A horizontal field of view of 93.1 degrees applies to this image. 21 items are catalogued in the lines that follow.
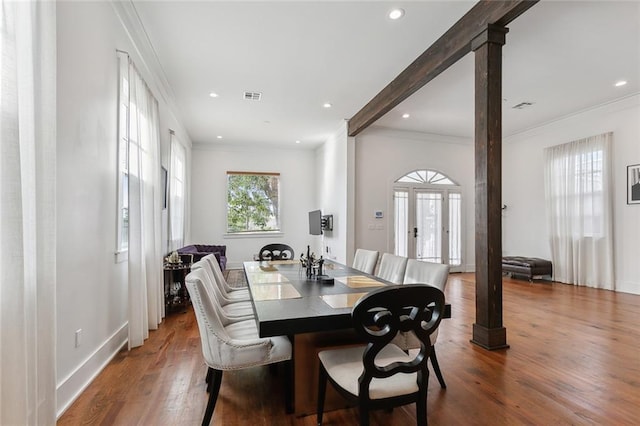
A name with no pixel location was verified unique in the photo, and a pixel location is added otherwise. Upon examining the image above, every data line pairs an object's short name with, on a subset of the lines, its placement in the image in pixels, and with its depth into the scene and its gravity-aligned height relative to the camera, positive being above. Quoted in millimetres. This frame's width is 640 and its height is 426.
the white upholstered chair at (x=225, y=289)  2819 -744
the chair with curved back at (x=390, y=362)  1320 -686
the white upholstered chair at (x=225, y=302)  2296 -782
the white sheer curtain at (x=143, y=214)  2928 +11
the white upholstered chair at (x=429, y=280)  2186 -515
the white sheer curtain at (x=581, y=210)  5363 +46
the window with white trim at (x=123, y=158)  2857 +566
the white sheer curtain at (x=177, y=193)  5344 +424
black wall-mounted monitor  6728 -200
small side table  4207 -1088
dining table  1603 -563
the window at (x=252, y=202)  8047 +335
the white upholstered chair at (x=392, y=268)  2747 -524
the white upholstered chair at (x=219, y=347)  1692 -779
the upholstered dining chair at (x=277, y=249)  4250 -509
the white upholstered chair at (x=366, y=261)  3271 -529
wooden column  2828 +206
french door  6895 -261
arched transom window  7000 +836
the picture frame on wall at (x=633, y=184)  5004 +467
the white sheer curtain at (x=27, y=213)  1291 +14
